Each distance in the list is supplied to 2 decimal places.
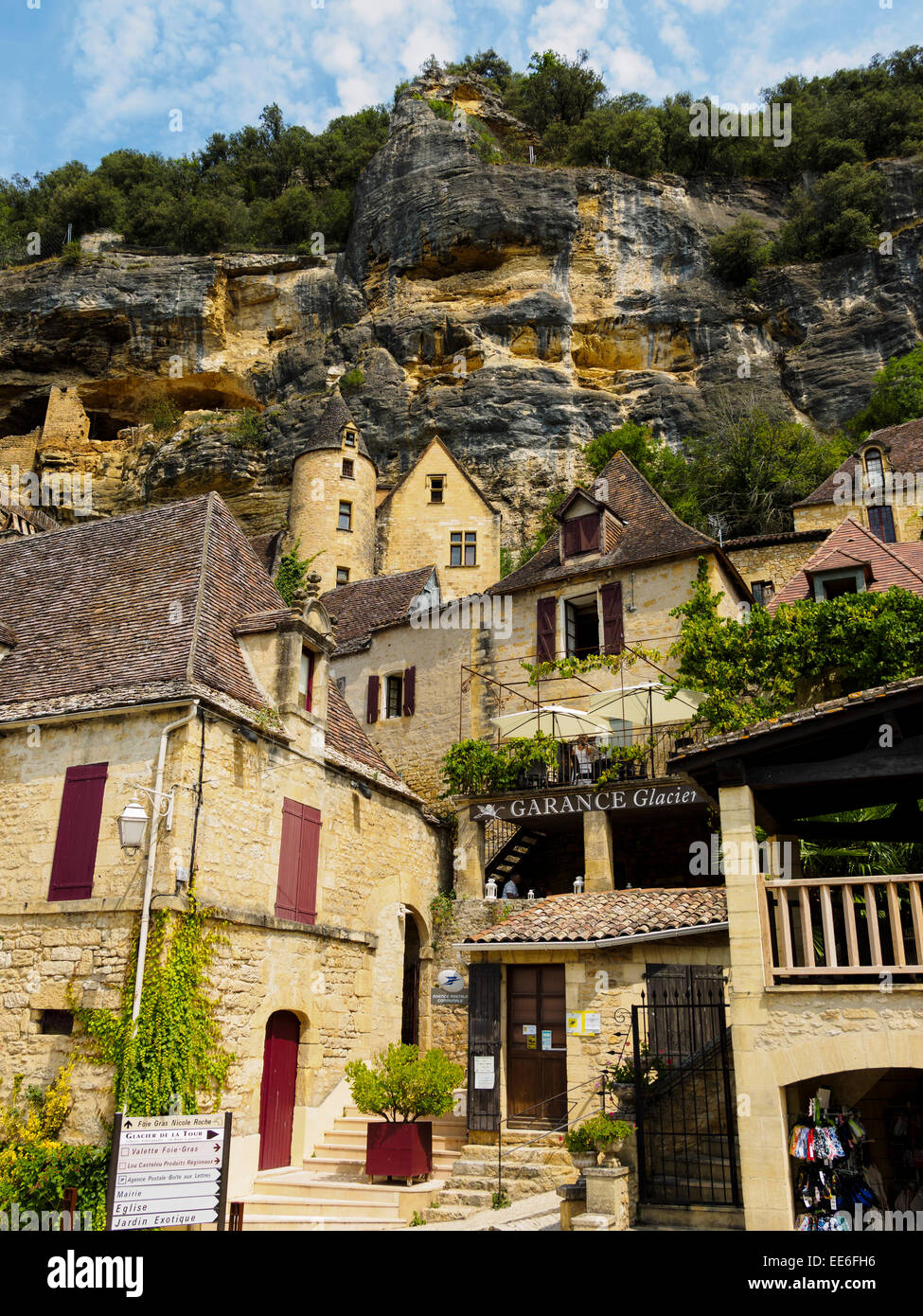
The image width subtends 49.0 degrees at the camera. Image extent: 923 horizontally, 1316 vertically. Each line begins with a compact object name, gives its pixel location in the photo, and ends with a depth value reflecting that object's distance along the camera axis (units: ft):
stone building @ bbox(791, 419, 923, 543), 87.04
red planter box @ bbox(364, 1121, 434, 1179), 39.96
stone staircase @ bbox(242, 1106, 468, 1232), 38.17
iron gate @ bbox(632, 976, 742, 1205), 33.17
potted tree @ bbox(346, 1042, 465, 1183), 40.01
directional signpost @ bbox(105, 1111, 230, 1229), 27.94
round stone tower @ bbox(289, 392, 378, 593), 114.11
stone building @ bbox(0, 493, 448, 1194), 41.39
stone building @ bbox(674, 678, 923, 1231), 26.12
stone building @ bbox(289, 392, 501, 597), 113.29
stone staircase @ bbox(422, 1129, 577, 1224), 38.47
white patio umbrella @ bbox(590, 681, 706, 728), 59.52
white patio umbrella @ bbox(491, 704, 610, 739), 62.34
